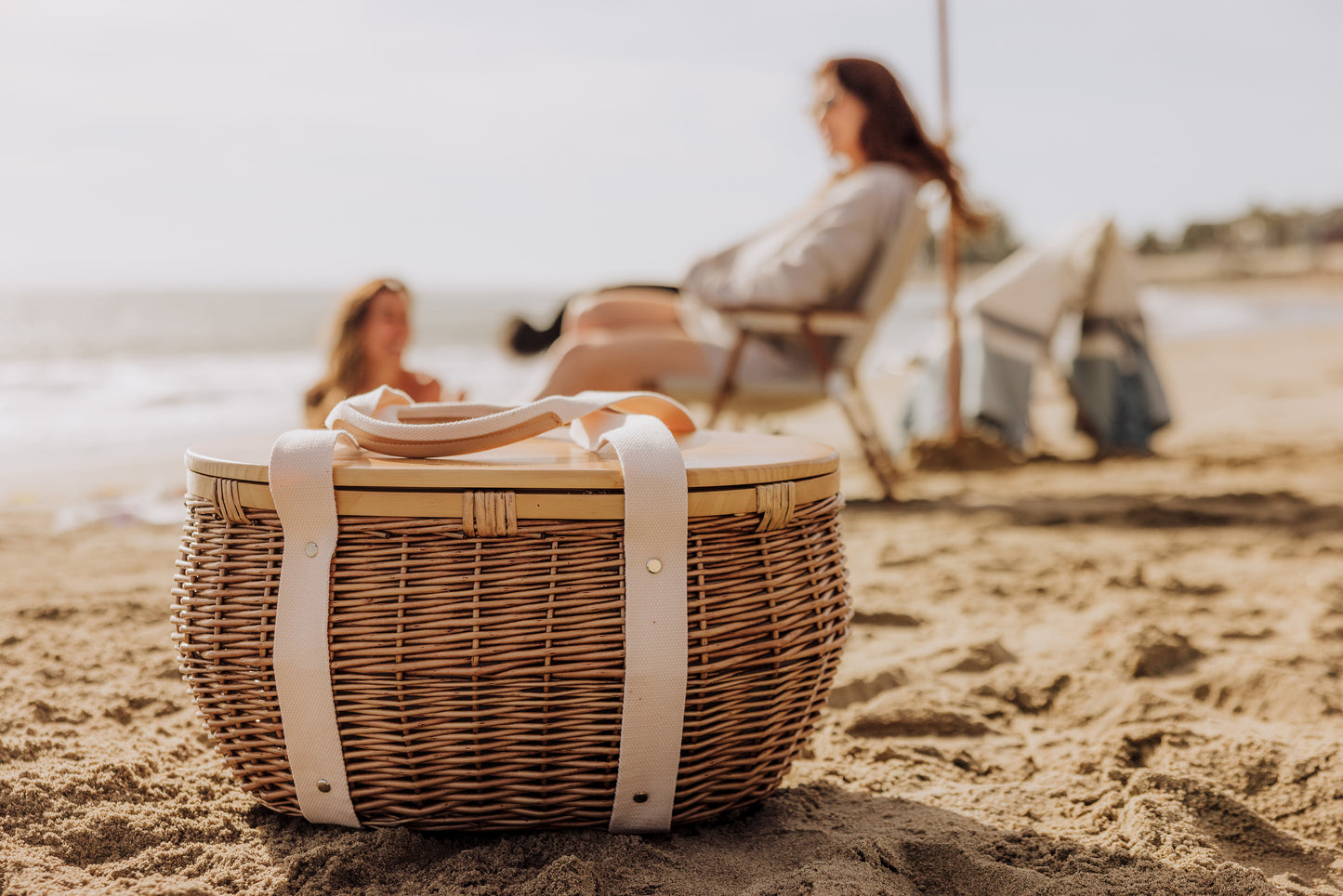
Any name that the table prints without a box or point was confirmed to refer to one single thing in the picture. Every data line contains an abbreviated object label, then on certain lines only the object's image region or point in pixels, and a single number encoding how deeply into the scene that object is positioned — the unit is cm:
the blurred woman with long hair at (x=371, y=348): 344
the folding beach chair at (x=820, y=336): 381
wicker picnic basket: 127
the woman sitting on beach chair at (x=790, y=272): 375
